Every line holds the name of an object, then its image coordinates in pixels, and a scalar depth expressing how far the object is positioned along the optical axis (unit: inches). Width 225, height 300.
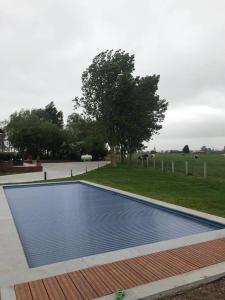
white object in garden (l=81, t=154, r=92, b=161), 1236.1
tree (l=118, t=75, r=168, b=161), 821.2
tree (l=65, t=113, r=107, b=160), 907.7
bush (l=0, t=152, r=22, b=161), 901.6
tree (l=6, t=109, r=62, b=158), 1183.4
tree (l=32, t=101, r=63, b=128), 1903.4
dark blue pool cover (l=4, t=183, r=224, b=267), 173.1
